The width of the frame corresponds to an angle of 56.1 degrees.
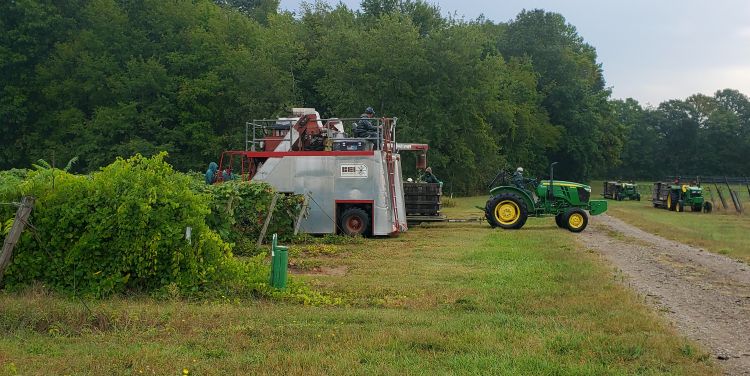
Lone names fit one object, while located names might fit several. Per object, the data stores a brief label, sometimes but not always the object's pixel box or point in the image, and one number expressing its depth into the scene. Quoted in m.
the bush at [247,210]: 14.77
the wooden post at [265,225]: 15.48
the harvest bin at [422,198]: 23.90
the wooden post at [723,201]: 36.89
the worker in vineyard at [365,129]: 19.64
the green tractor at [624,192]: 51.72
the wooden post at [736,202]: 36.09
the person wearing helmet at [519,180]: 23.06
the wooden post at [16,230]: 8.25
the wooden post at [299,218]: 18.16
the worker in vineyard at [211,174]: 20.27
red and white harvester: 18.95
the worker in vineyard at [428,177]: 25.34
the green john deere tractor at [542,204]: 22.31
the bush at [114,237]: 9.43
